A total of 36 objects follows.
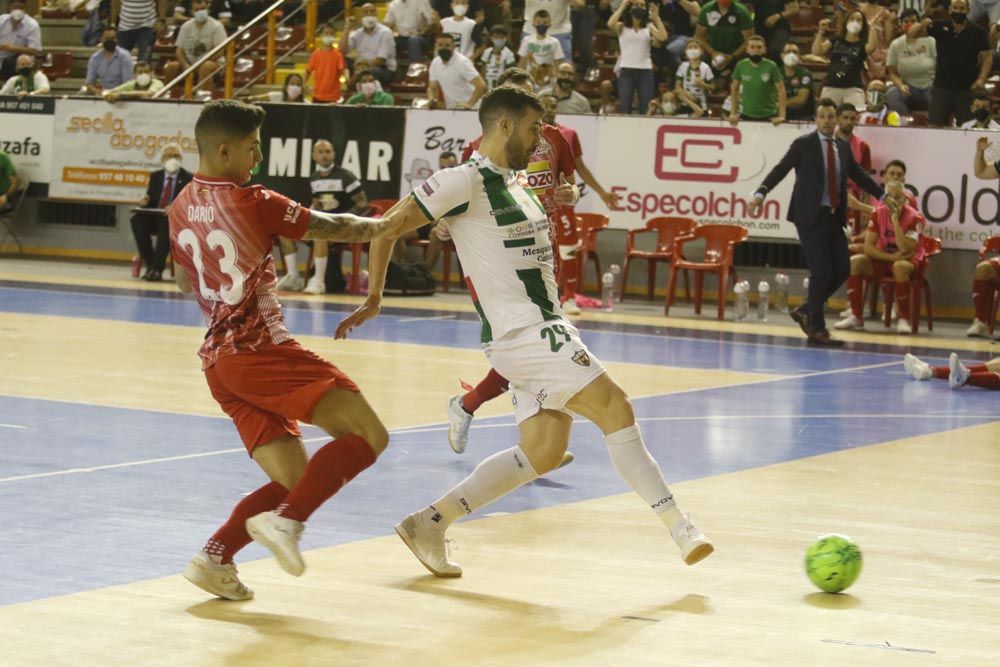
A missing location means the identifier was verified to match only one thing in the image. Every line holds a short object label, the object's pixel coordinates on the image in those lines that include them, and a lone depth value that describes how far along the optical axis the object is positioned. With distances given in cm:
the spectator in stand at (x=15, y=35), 2933
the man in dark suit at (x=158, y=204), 2381
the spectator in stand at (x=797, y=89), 2220
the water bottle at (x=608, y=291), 2088
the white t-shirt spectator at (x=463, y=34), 2528
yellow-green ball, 648
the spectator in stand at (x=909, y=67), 2208
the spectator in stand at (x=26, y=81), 2759
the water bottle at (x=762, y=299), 2061
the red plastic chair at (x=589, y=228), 2198
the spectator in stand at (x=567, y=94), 2283
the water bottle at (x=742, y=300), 2055
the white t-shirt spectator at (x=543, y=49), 2377
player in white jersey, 669
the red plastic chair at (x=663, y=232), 2162
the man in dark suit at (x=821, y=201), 1769
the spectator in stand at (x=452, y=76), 2402
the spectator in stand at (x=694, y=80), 2316
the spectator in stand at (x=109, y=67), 2741
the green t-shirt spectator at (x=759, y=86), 2180
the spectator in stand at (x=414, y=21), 2655
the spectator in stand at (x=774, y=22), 2392
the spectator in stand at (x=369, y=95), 2456
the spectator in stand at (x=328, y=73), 2519
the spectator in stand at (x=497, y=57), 2408
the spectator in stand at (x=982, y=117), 2052
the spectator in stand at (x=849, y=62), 2173
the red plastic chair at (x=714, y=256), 2073
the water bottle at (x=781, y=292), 2147
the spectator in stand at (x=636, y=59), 2330
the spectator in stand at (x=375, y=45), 2595
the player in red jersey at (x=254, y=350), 605
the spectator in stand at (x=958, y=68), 2147
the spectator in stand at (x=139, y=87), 2584
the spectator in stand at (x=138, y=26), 2870
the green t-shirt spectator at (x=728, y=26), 2370
